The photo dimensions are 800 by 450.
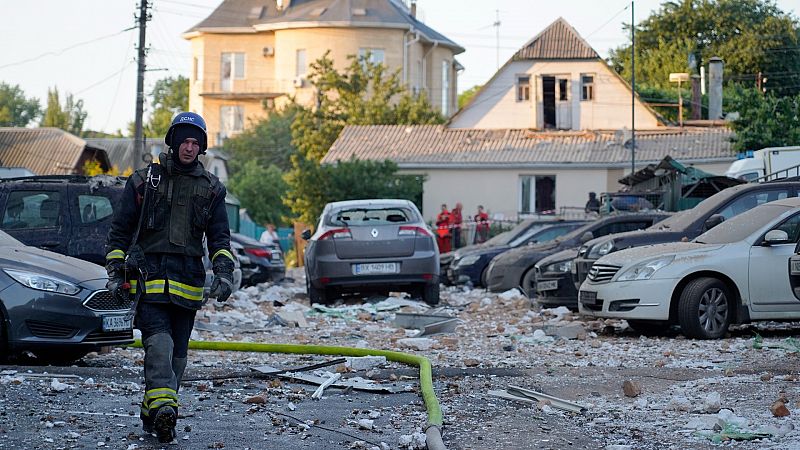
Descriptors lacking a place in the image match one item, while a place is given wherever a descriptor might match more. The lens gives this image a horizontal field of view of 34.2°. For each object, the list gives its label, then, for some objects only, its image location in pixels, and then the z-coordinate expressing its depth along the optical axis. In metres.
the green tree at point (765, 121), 37.41
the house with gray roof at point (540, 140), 46.88
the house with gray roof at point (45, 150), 56.97
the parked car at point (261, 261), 26.41
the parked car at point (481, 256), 24.78
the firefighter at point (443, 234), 36.53
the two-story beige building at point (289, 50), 80.38
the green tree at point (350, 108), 63.41
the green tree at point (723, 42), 67.94
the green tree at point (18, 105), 110.62
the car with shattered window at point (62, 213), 13.66
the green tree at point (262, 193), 68.38
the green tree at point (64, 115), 99.38
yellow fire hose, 8.72
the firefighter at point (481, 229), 40.22
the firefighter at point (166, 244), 7.46
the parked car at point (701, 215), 16.28
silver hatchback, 18.94
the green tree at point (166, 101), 109.19
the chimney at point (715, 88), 52.12
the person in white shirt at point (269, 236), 34.56
